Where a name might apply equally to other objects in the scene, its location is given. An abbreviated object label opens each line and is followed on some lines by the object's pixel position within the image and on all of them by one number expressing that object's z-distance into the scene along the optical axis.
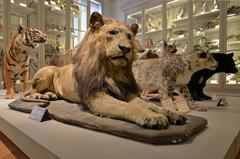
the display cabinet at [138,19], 4.21
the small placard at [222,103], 1.64
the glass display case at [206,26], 3.25
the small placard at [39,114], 1.00
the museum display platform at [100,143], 0.60
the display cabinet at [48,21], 2.67
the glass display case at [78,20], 3.67
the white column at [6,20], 2.59
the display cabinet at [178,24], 3.61
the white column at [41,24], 2.95
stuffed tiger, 1.85
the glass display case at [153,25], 3.97
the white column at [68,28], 3.44
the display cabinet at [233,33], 3.03
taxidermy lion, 0.85
